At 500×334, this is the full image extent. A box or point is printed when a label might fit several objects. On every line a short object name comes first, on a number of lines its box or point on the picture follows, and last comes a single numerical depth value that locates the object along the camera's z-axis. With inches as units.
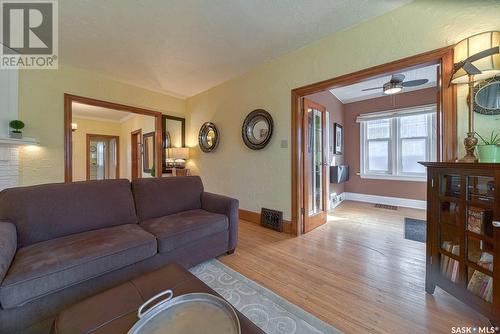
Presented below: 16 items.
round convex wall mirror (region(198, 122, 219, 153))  153.5
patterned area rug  47.9
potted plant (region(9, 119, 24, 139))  97.6
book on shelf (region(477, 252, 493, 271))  46.0
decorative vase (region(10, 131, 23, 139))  96.8
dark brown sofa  43.0
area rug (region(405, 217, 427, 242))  102.2
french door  111.0
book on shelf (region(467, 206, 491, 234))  47.1
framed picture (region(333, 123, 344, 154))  183.4
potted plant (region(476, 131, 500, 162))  51.3
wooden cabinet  44.6
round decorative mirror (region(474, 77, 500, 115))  56.4
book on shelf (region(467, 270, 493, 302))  46.2
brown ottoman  28.6
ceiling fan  121.1
